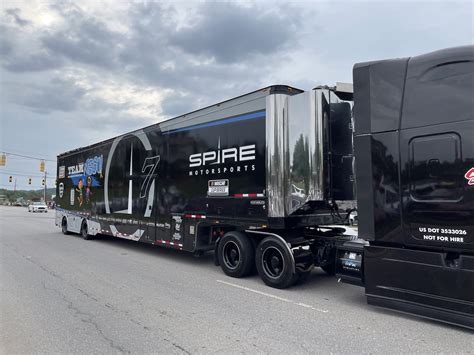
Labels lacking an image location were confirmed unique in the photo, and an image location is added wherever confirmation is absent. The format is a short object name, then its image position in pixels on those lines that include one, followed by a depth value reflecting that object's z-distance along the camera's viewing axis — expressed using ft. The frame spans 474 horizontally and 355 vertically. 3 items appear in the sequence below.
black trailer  15.08
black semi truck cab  14.70
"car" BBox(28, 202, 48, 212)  154.71
